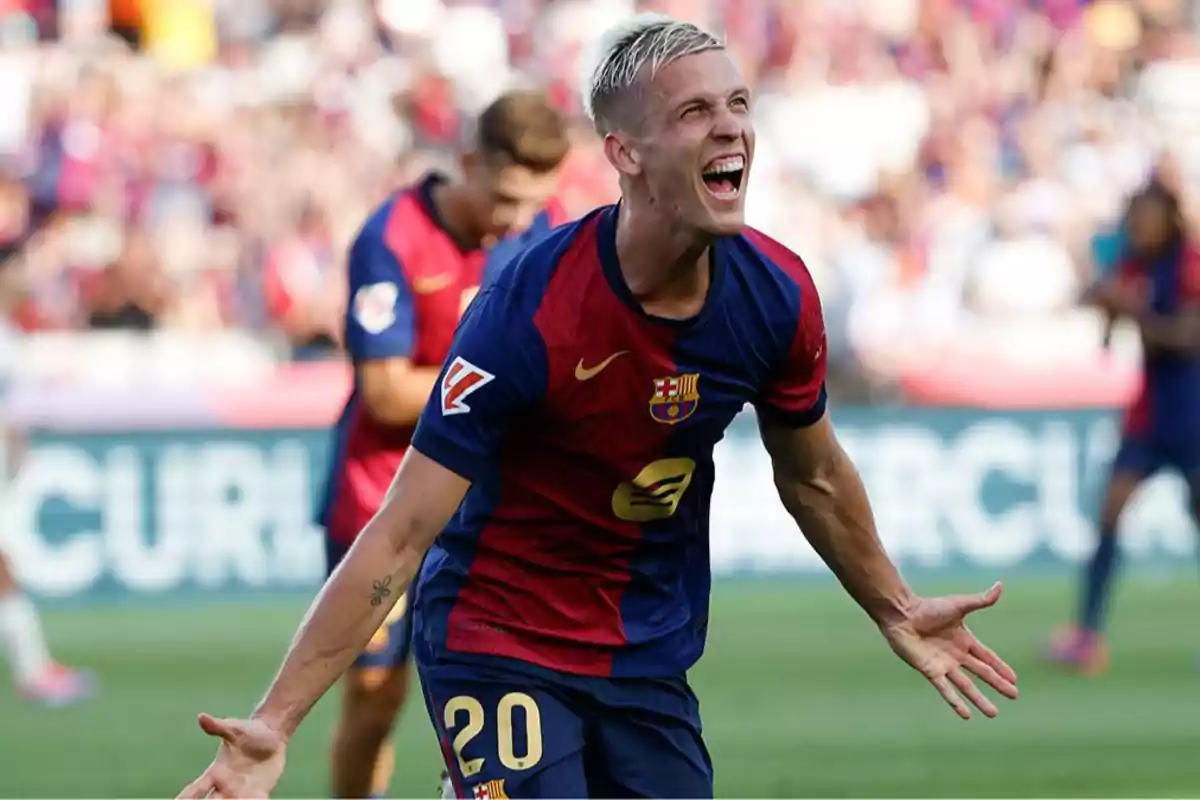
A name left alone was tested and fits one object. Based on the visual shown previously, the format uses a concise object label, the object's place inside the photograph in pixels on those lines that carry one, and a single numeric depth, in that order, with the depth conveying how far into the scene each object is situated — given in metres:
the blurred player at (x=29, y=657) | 24.22
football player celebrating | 9.38
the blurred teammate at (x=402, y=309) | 14.44
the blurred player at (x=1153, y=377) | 25.20
